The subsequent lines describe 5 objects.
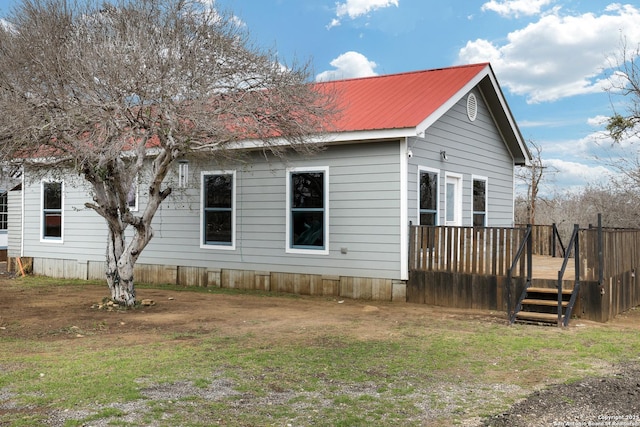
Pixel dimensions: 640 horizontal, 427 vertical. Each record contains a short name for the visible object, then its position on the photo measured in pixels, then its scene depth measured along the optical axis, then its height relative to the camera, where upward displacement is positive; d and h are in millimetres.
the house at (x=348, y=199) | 11617 +570
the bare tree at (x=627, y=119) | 15391 +2750
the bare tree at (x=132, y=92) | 8469 +1899
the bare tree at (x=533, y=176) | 24000 +2067
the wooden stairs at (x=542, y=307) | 9209 -1241
